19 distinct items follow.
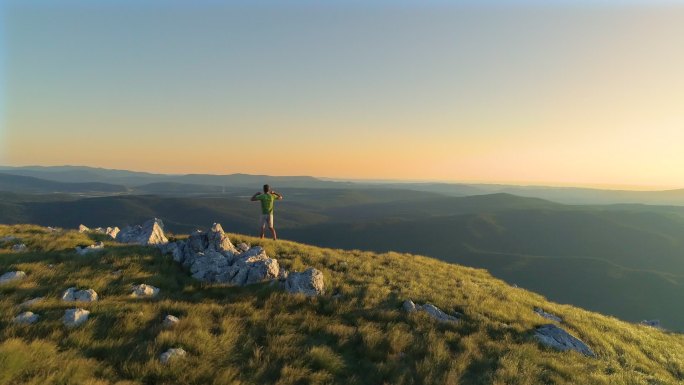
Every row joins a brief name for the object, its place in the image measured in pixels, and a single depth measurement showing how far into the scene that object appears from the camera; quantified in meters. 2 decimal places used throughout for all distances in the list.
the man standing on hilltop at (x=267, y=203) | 21.41
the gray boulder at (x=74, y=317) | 7.89
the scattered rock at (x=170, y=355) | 6.96
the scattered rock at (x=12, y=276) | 10.53
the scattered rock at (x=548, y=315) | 15.94
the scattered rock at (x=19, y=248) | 14.09
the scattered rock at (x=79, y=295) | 9.75
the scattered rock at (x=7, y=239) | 15.14
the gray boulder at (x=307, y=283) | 12.51
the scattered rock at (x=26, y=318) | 7.70
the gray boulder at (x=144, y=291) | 10.88
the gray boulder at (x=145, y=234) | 17.78
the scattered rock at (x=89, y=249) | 14.31
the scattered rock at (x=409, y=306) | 12.45
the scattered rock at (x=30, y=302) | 8.55
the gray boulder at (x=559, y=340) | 11.89
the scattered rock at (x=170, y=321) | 8.34
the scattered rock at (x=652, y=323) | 25.32
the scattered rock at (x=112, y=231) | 19.73
